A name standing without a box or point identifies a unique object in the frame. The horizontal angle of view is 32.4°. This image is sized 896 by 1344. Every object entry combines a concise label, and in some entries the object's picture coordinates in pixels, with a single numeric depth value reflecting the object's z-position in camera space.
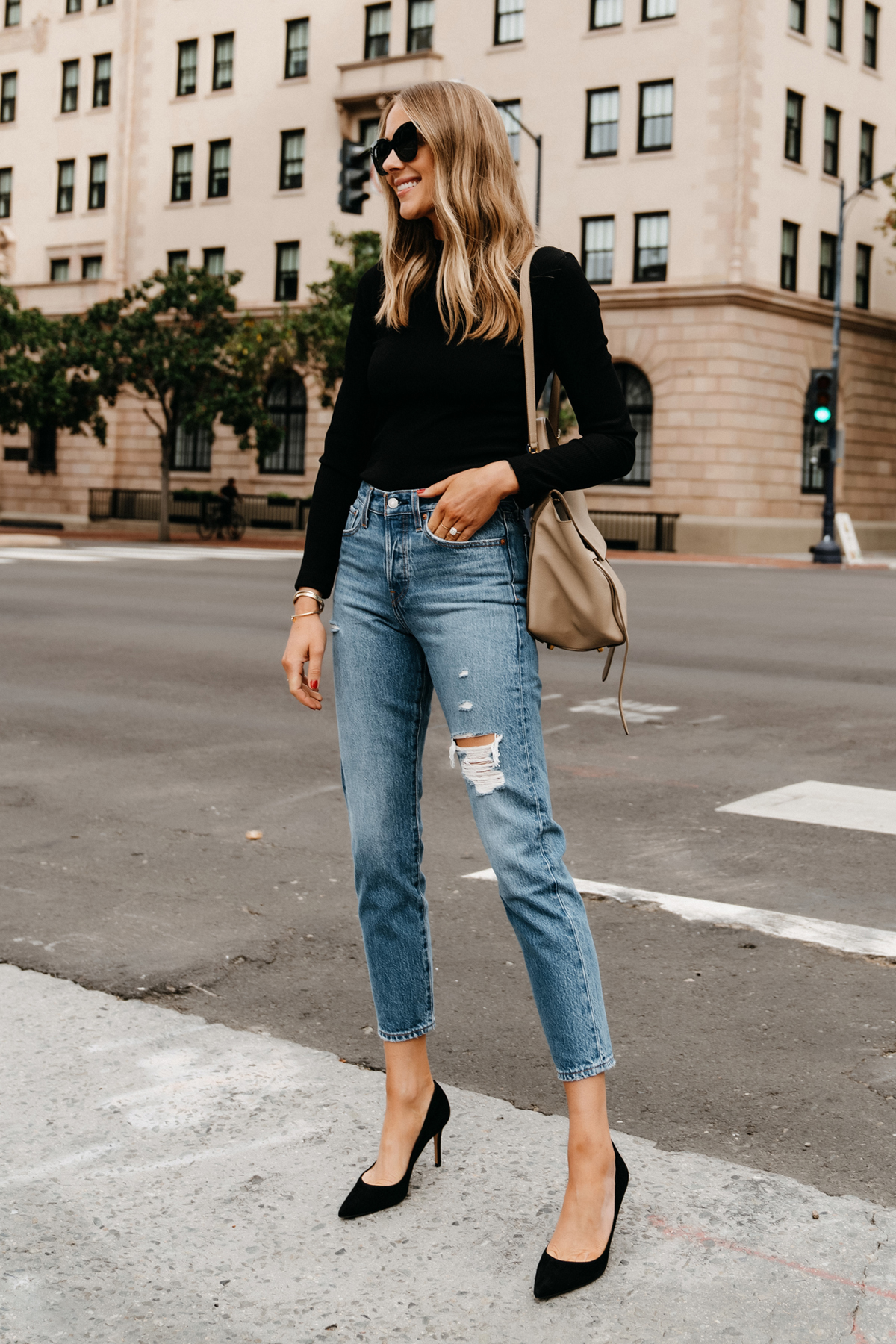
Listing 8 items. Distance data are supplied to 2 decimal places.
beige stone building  36.03
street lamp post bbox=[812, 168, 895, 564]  31.23
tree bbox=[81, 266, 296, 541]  36.56
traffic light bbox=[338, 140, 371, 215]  20.98
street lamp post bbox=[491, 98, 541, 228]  31.56
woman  2.72
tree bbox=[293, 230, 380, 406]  34.44
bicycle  39.31
